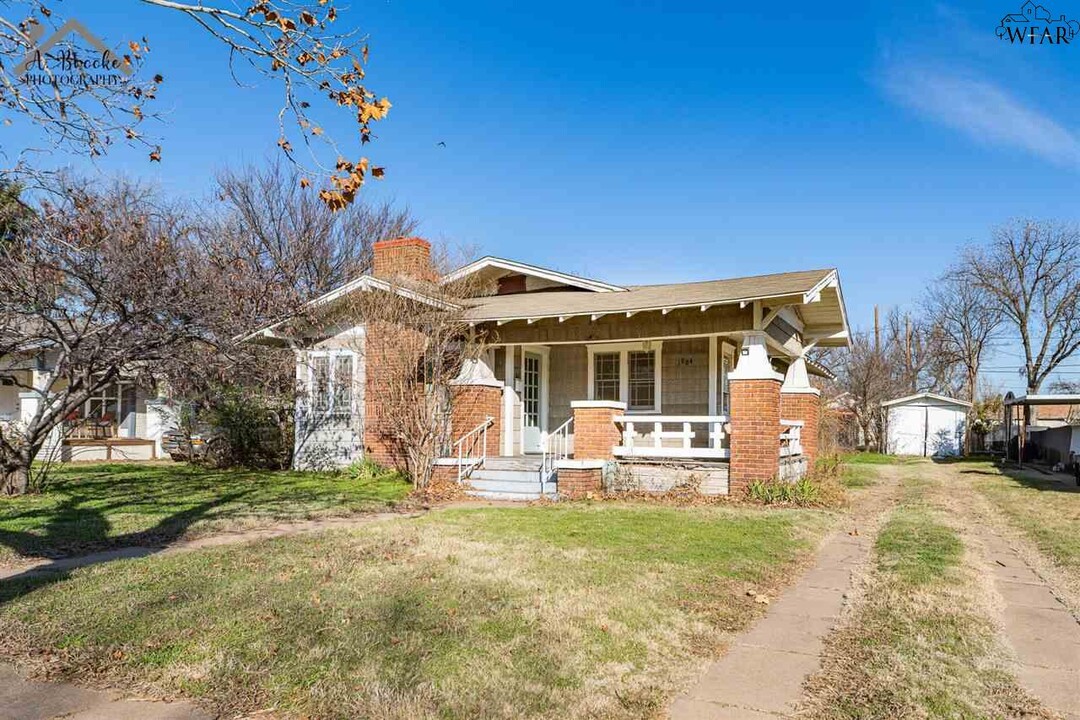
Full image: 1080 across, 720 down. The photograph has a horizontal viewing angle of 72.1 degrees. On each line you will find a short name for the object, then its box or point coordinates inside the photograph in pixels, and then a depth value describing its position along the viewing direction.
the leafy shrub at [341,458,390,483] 14.41
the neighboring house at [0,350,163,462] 21.02
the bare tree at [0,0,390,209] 4.80
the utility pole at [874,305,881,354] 36.62
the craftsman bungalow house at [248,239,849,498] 12.26
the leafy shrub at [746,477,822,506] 11.38
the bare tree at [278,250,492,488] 13.07
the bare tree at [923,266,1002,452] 37.72
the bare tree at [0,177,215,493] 10.45
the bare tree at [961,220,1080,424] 34.69
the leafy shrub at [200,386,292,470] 17.02
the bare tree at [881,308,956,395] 41.56
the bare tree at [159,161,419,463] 13.08
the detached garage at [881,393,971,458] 33.66
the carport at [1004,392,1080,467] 21.19
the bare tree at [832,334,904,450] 35.25
